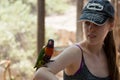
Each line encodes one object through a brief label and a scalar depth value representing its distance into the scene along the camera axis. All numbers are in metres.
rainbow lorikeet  1.99
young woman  2.06
